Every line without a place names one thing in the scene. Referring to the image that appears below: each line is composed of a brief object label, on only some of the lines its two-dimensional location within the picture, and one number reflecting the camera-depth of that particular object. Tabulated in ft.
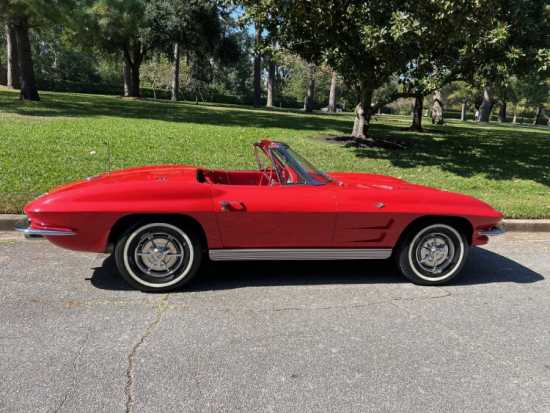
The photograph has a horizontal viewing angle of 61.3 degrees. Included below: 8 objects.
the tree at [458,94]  176.40
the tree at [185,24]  96.58
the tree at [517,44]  34.99
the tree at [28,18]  49.93
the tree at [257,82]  119.67
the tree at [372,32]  27.27
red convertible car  12.40
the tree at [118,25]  71.00
